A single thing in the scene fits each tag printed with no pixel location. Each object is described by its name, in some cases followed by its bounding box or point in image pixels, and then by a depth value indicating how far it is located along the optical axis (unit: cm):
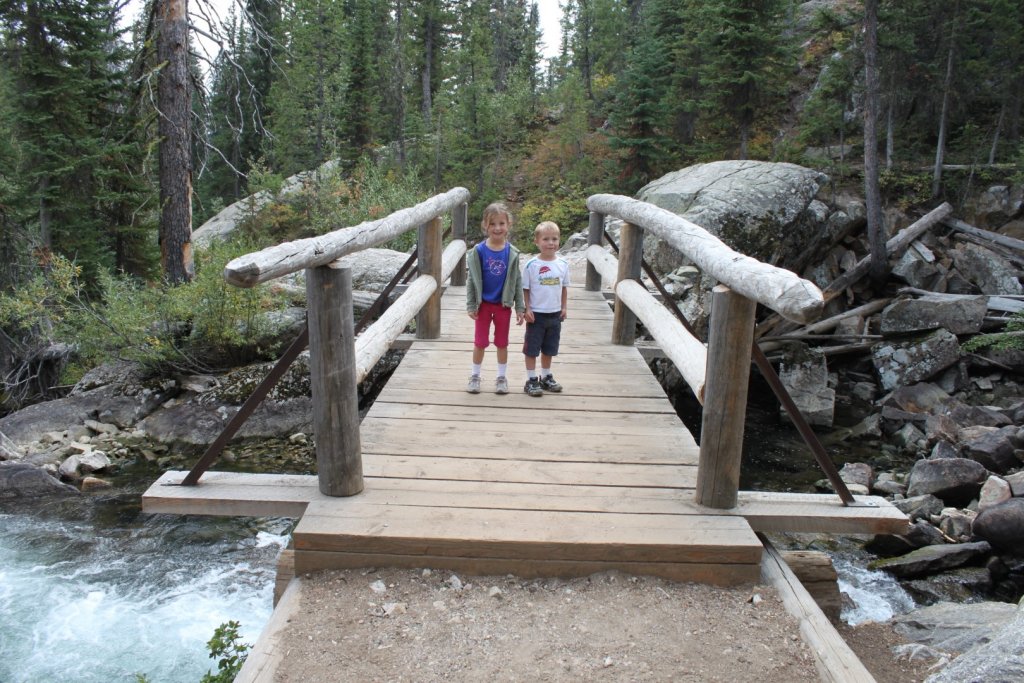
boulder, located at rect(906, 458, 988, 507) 852
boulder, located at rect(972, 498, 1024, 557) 712
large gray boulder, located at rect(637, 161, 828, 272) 1211
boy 509
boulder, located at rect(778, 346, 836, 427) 1135
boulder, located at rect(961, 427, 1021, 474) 900
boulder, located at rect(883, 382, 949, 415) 1155
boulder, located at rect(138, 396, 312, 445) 901
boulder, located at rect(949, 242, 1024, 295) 1394
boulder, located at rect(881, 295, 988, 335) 1279
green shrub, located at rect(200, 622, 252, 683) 348
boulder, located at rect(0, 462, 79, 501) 782
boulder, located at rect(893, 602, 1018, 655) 455
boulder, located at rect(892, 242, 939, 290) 1462
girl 486
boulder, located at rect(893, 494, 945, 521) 813
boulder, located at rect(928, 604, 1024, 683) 260
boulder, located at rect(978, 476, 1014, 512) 790
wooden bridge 310
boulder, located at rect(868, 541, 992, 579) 700
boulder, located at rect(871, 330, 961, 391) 1236
